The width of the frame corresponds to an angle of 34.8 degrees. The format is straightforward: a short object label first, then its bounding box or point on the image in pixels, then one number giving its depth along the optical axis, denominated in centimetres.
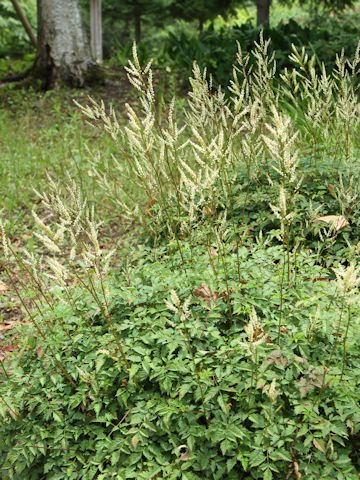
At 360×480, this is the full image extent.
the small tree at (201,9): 1280
